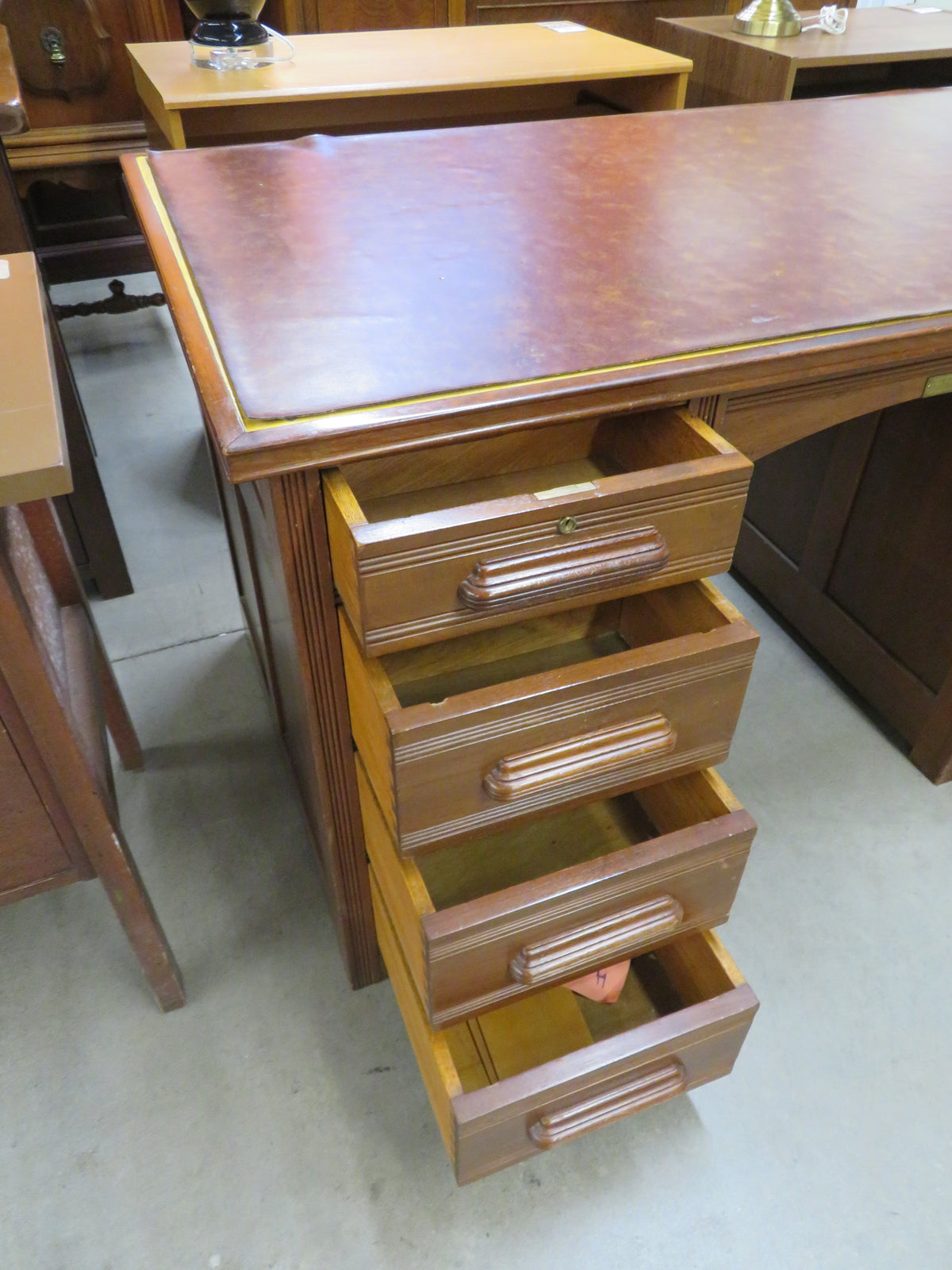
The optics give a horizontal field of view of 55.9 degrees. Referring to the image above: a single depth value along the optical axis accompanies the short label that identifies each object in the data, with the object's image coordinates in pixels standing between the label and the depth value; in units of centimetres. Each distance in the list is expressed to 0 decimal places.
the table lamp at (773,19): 210
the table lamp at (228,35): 162
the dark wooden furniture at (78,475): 133
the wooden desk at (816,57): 199
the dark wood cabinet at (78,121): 240
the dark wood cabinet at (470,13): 264
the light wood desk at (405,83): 154
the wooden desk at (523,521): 69
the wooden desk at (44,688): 70
